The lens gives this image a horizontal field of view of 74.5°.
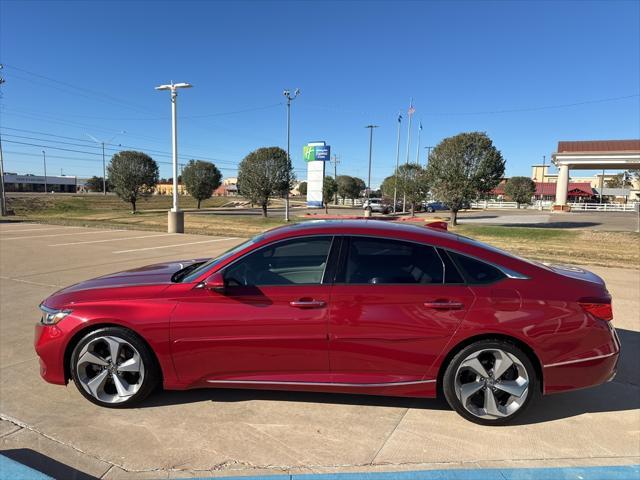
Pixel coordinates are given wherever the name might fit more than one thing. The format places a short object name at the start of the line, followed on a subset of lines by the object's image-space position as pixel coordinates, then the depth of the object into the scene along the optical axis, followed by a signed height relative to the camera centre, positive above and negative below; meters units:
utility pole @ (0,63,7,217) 27.98 -0.38
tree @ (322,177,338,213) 45.34 +1.02
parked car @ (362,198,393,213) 43.72 -0.76
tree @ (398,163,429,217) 38.44 +1.35
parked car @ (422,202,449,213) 53.75 -0.96
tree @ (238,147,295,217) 29.78 +1.69
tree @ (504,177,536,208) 71.69 +2.17
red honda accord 3.06 -0.97
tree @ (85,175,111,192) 120.26 +2.46
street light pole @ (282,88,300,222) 30.33 +5.59
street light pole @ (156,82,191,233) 18.62 +1.28
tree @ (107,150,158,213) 36.56 +1.75
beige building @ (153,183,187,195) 117.00 +1.52
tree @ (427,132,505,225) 23.75 +1.92
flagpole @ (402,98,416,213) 45.48 +9.63
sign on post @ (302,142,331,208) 43.09 +2.80
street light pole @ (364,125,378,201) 49.51 +7.78
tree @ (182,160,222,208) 45.61 +1.92
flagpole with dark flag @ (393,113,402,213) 41.31 +1.22
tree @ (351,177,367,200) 82.56 +2.17
